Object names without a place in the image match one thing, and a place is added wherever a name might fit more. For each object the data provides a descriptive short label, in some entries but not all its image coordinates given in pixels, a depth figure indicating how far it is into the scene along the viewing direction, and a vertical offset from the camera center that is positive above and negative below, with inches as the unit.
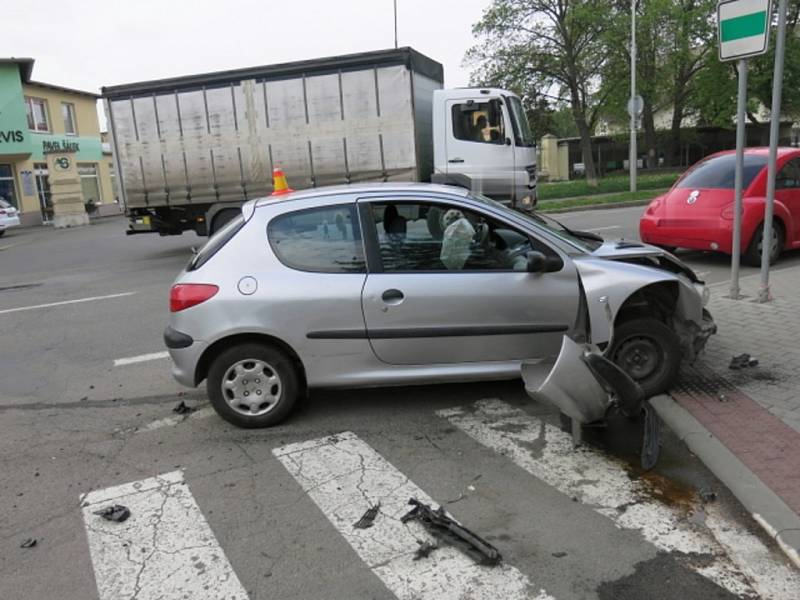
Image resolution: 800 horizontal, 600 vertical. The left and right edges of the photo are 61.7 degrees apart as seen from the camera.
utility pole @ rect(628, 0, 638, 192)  889.6 +36.0
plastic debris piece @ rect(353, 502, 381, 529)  134.3 -70.1
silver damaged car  179.5 -36.0
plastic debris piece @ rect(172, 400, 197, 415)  203.0 -68.8
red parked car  353.1 -34.2
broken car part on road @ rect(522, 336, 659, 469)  152.6 -53.9
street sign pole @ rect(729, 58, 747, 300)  259.0 -14.0
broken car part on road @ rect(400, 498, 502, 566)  120.8 -69.5
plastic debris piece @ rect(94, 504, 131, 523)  141.1 -68.9
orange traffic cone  232.4 -3.6
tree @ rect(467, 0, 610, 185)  1283.2 +201.6
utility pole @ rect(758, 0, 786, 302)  250.7 -1.3
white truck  466.0 +26.8
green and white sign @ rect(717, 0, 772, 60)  248.1 +43.0
